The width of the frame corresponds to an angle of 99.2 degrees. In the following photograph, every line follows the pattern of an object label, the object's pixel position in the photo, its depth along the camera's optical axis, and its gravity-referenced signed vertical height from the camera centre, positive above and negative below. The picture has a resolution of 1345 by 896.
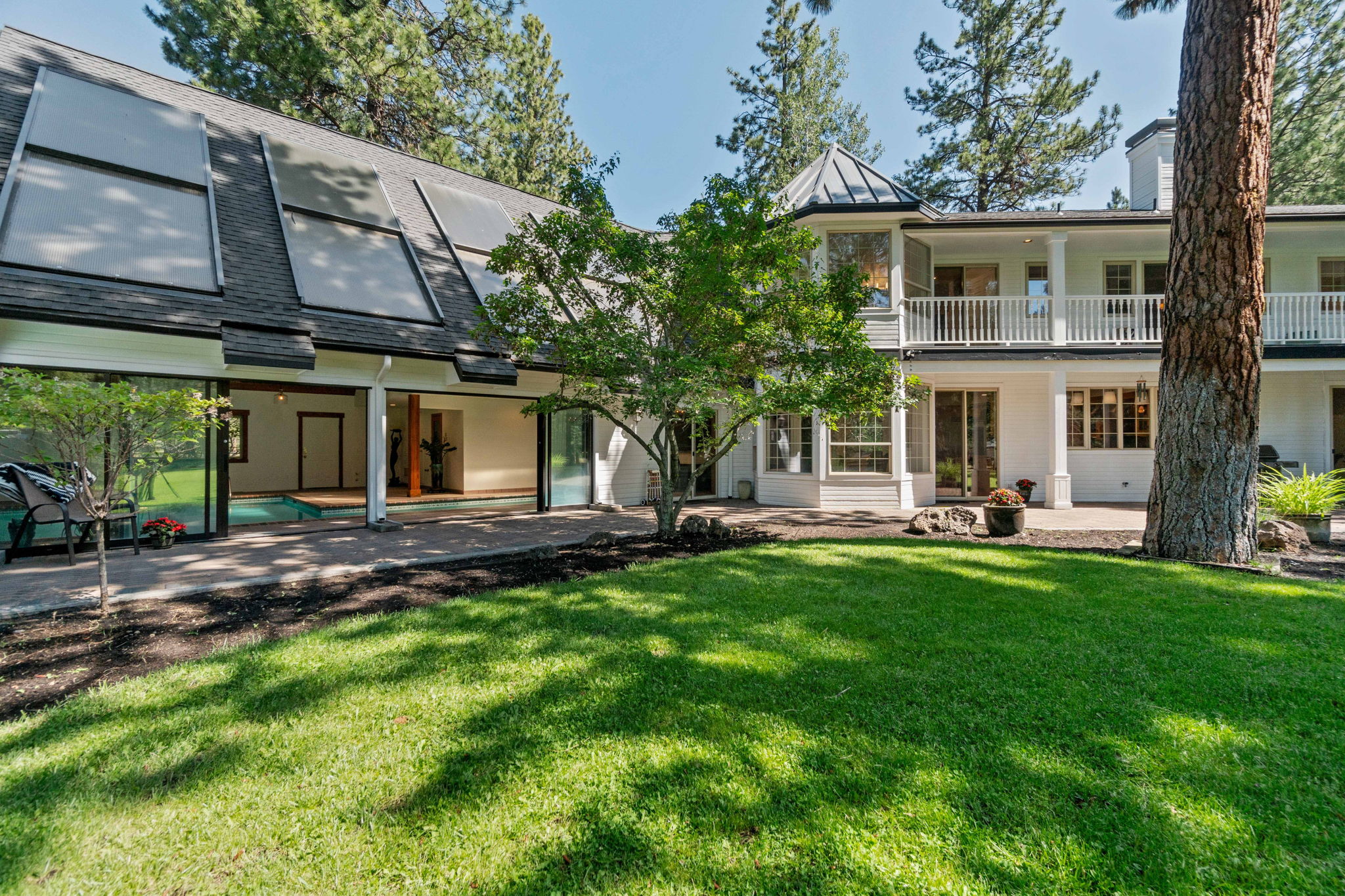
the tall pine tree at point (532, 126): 18.77 +12.14
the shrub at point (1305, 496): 6.82 -0.51
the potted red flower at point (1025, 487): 10.27 -0.58
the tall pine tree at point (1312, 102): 17.22 +11.00
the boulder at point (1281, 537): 6.23 -0.92
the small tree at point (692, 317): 6.16 +1.60
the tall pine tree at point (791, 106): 21.84 +13.70
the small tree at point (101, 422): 3.50 +0.24
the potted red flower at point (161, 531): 6.60 -0.86
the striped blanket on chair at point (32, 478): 5.45 -0.25
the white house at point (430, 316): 6.59 +2.00
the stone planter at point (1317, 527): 6.73 -0.87
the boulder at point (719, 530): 7.23 -0.95
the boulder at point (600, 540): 6.78 -1.01
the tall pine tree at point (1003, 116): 18.59 +11.53
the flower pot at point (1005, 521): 7.40 -0.85
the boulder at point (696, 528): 7.41 -0.94
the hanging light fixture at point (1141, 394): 12.06 +1.29
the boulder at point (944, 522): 7.72 -0.91
